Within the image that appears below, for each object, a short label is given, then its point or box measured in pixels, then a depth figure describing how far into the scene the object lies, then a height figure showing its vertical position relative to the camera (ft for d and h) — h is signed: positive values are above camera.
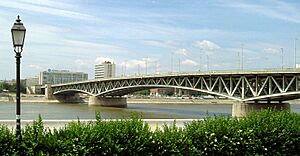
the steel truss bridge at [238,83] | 137.82 -0.11
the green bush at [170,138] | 28.01 -5.04
